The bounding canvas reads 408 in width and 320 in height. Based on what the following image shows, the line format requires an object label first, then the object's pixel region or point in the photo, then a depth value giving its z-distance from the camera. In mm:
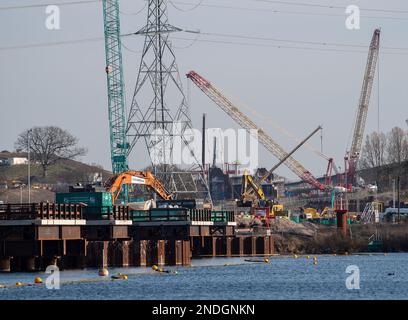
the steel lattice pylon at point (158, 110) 163250
